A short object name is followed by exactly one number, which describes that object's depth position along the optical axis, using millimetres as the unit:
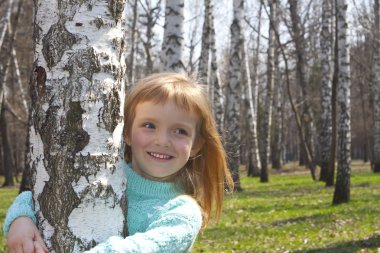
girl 2088
